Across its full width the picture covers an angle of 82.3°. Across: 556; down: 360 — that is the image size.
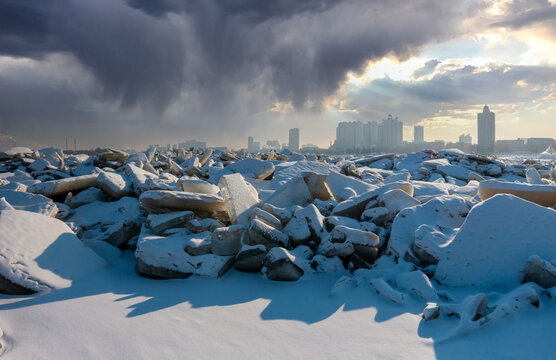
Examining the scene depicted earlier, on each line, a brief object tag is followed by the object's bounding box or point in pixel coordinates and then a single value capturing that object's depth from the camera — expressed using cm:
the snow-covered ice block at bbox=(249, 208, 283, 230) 273
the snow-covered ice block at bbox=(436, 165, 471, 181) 689
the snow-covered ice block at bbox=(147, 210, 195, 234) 279
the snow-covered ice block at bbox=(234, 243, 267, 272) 243
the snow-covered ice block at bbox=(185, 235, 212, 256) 248
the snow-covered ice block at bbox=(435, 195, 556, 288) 210
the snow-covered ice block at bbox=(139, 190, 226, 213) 300
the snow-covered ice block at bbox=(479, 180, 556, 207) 311
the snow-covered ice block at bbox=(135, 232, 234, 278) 237
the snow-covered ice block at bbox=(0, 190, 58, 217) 308
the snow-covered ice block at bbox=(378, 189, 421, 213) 304
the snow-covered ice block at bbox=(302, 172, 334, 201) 391
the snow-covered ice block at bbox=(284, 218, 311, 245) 268
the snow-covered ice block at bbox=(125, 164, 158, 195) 397
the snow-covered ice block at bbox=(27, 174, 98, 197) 389
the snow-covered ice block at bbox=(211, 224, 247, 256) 252
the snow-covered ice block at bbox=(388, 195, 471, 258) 252
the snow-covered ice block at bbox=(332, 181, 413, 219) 315
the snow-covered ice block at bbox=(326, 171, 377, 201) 404
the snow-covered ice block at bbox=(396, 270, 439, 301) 198
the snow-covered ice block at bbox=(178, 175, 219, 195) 348
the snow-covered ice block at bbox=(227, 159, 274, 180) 587
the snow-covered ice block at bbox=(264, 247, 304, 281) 227
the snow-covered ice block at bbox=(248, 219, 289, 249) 251
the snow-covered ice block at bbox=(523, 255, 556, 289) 188
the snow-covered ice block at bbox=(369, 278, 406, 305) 196
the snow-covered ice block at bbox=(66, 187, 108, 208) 385
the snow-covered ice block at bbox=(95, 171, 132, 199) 407
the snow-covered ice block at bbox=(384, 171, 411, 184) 508
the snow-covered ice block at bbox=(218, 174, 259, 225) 288
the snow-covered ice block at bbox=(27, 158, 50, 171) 655
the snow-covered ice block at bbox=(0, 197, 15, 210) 259
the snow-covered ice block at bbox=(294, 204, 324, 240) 274
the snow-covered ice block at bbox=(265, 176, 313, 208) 351
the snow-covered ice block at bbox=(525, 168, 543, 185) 457
